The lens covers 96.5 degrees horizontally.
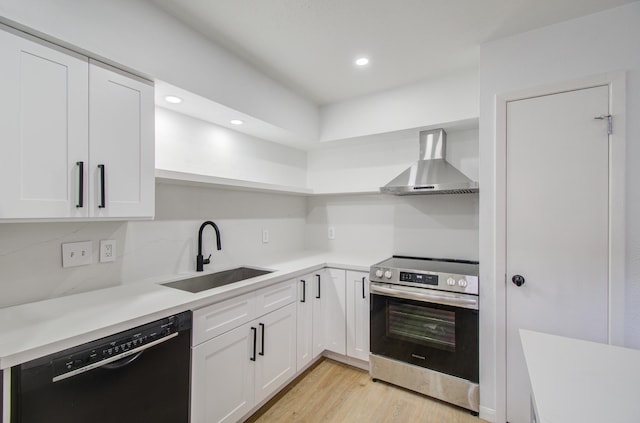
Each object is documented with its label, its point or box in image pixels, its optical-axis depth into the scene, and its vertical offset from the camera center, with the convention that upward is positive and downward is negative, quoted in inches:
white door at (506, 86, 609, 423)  63.4 -2.3
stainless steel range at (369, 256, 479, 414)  75.2 -33.6
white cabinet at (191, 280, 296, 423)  59.1 -34.4
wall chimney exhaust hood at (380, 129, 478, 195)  83.7 +11.5
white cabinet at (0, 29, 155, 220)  43.1 +12.8
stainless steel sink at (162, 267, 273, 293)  73.6 -19.8
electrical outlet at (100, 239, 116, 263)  63.9 -9.1
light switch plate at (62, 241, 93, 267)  58.3 -9.1
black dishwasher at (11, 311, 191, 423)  38.0 -26.4
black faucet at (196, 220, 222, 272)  82.8 -13.9
